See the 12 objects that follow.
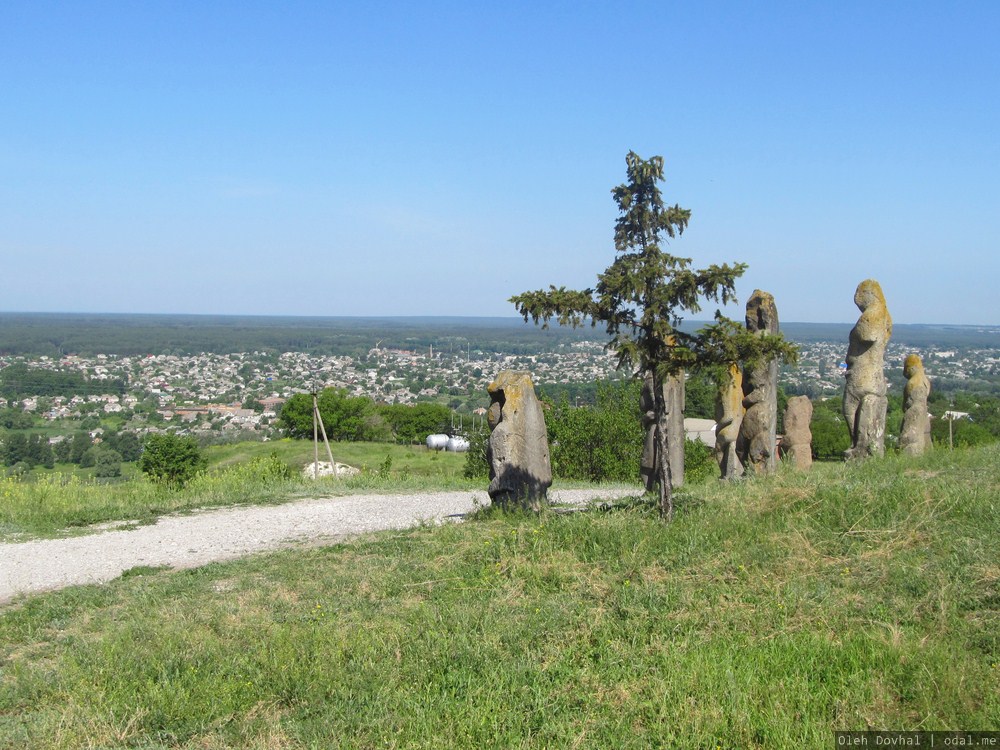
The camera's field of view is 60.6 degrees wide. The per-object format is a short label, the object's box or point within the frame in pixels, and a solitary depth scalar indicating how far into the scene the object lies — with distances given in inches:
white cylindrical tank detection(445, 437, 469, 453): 1934.1
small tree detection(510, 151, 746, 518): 383.6
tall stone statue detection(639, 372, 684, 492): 618.8
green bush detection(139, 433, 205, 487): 1045.2
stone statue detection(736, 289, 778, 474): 647.8
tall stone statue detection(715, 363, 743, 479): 685.3
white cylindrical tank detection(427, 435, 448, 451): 1923.0
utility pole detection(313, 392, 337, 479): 1092.6
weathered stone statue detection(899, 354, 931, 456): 666.8
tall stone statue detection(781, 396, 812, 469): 708.0
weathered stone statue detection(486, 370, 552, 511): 560.7
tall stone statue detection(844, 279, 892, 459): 642.8
